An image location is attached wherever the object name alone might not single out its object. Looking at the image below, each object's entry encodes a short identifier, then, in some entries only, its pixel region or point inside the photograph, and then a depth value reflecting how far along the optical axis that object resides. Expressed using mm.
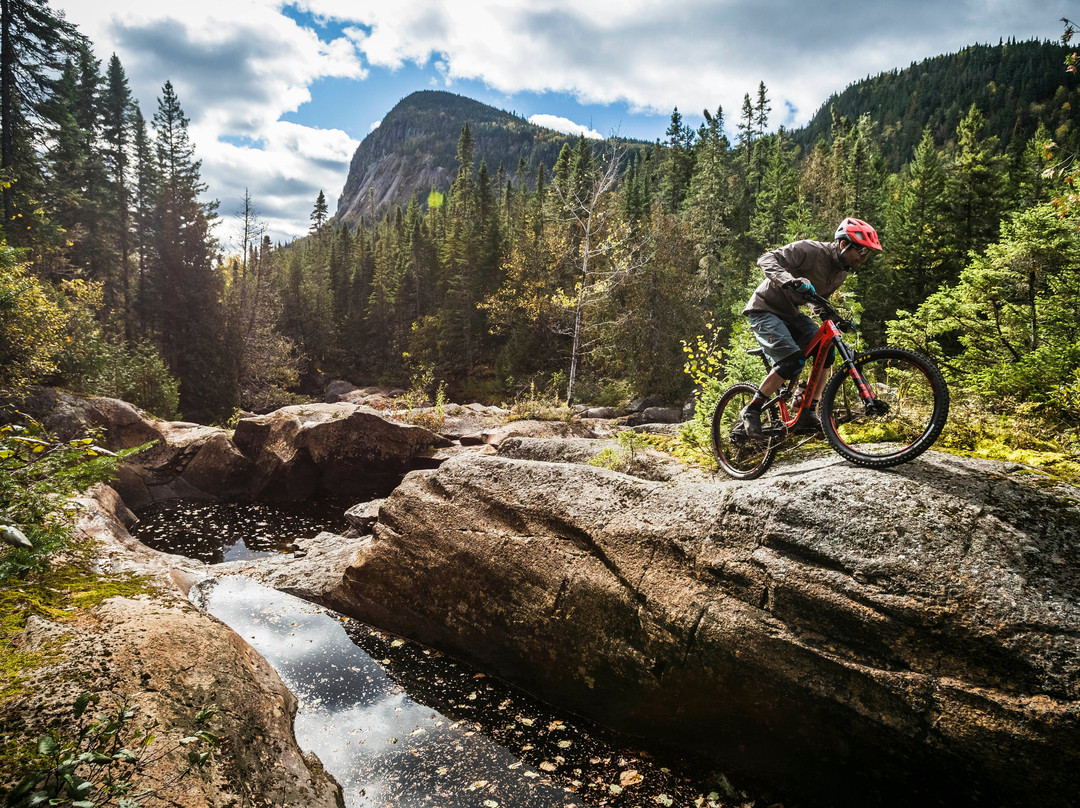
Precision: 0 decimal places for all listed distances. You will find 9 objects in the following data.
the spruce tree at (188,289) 30797
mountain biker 5316
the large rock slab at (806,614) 3562
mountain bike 4586
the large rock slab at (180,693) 2975
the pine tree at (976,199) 24281
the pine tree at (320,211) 84188
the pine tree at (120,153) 34219
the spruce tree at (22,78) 20172
